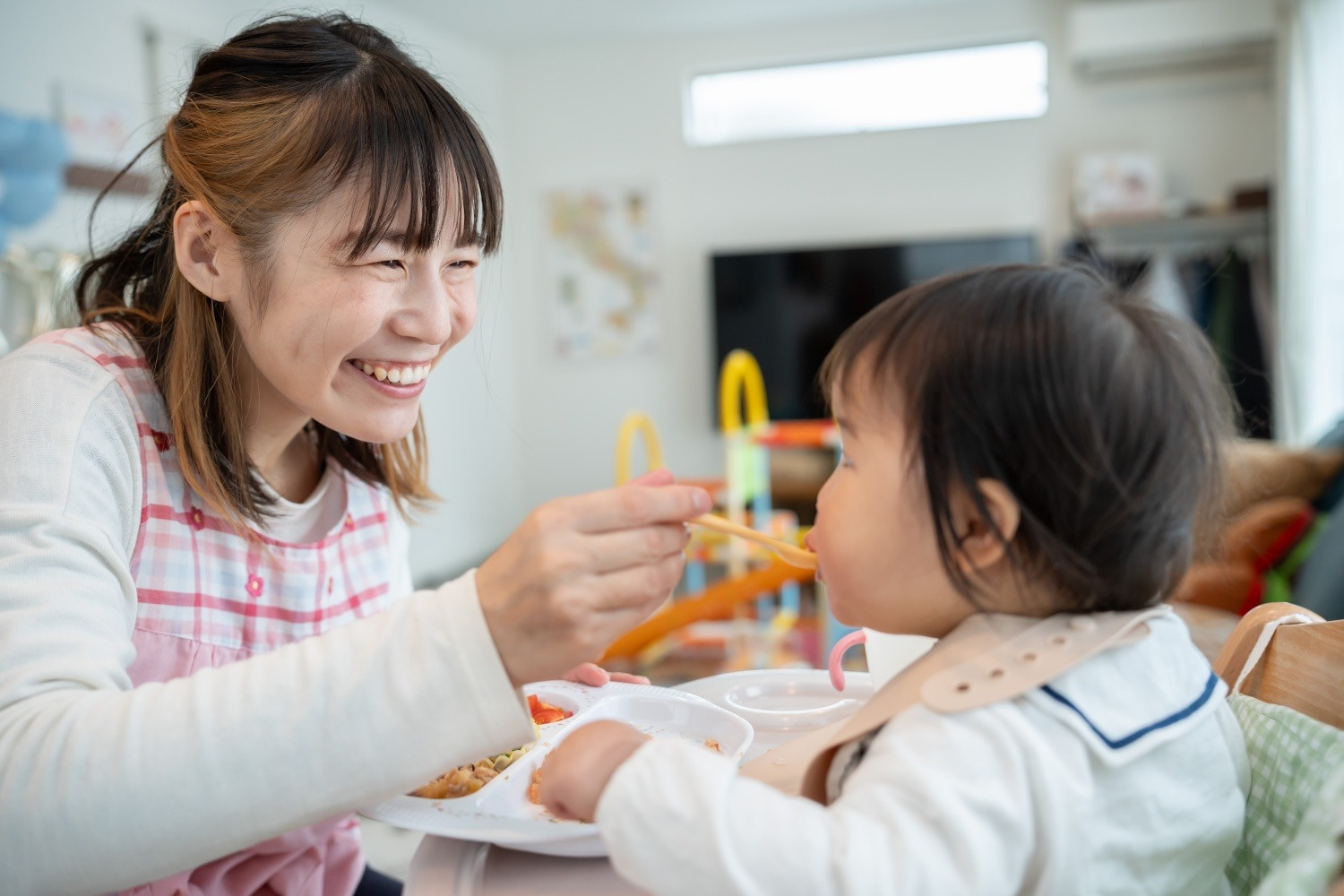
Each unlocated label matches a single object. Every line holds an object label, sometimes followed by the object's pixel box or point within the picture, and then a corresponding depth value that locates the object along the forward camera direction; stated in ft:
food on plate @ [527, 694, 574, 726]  3.22
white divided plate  2.34
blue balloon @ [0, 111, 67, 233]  9.95
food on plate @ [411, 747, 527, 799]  2.69
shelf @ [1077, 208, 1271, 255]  16.79
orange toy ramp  9.27
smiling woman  2.11
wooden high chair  2.60
